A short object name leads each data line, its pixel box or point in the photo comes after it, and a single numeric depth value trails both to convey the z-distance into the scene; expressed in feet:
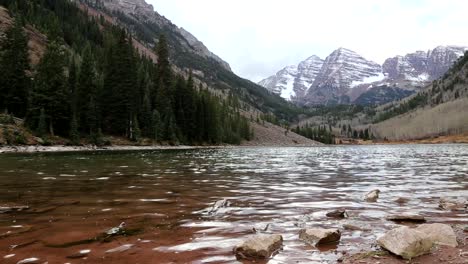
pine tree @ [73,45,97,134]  291.52
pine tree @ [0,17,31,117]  278.87
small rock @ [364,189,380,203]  52.54
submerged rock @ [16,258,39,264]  25.75
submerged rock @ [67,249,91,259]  26.85
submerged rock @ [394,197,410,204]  51.62
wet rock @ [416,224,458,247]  28.50
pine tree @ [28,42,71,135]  265.54
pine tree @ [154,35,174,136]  382.22
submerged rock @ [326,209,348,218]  41.14
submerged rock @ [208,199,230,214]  44.38
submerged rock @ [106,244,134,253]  28.27
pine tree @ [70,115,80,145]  266.16
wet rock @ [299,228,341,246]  30.17
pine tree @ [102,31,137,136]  327.47
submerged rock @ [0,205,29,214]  43.10
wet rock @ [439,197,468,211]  45.14
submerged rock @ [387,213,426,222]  38.06
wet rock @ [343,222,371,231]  35.24
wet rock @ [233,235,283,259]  26.89
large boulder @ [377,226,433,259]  25.95
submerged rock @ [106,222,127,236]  33.40
